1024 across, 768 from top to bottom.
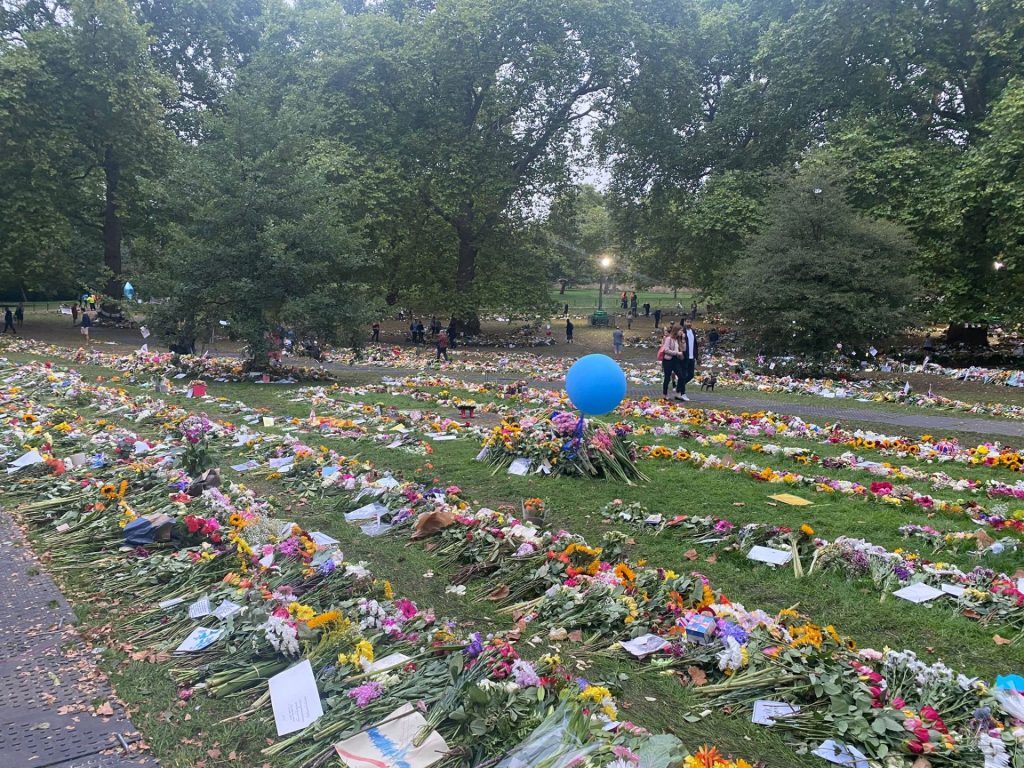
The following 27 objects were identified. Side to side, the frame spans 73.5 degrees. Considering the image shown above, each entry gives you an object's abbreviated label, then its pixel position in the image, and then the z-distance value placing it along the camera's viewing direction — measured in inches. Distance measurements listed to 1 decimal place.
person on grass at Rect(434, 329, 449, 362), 937.5
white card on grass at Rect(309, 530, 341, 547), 230.2
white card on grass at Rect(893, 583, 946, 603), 195.0
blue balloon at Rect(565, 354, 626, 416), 301.1
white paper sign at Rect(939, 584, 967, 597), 194.8
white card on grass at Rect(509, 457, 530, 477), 330.3
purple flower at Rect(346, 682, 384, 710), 141.3
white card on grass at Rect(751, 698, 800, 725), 140.3
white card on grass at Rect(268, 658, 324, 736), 139.1
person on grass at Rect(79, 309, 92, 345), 1065.4
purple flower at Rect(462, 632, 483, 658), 155.9
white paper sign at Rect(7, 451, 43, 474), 322.5
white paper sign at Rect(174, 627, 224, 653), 168.9
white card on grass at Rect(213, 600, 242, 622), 179.2
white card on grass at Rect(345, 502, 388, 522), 270.2
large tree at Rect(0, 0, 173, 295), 1039.0
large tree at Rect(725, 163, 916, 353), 785.6
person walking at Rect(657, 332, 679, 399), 546.3
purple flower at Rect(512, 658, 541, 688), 142.5
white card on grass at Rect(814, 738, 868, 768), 125.6
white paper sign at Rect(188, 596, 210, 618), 183.3
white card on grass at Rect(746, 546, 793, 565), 220.4
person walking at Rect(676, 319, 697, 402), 544.7
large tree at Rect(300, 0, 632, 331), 1086.4
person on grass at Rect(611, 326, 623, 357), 1113.8
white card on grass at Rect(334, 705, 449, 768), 126.0
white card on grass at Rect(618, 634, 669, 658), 165.3
